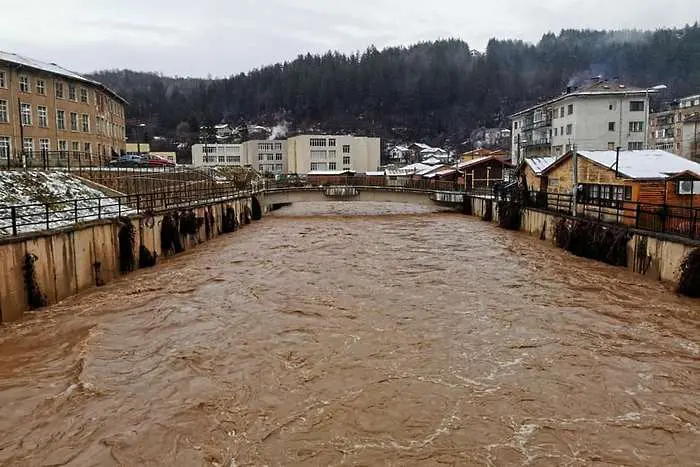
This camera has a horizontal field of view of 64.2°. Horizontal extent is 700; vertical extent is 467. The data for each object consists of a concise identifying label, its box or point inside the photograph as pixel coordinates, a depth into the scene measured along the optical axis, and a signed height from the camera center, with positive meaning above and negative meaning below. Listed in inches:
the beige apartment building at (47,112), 1720.0 +194.9
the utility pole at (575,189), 1182.0 -47.4
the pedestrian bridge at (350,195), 2325.3 -117.4
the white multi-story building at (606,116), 2635.3 +236.6
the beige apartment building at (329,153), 4308.6 +110.8
